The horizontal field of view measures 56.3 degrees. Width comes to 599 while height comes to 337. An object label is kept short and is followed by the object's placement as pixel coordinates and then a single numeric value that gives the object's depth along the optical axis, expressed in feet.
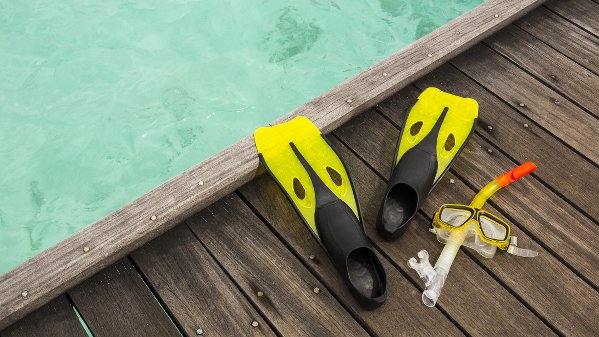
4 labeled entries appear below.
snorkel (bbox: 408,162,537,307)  5.96
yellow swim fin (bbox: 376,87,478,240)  6.33
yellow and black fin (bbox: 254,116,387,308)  5.89
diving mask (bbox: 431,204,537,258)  6.16
